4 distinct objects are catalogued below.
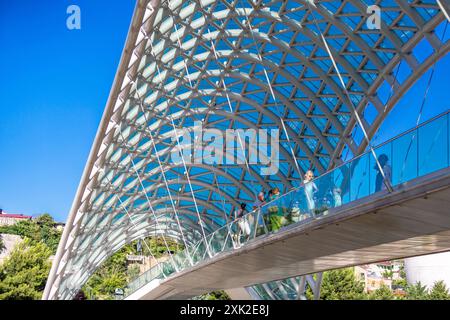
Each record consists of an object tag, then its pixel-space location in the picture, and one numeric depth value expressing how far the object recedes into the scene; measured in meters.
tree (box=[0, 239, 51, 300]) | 61.72
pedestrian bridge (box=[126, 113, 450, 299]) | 14.15
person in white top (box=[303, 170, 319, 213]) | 19.50
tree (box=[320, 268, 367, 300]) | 74.06
